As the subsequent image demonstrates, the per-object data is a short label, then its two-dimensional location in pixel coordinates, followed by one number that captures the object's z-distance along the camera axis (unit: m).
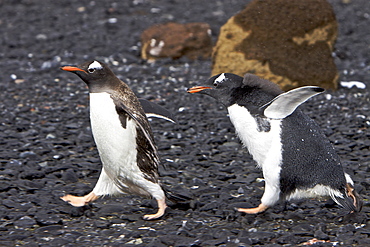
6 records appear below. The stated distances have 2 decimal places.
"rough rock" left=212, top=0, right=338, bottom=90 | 15.19
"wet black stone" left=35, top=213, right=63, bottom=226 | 8.46
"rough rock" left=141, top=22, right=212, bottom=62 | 18.67
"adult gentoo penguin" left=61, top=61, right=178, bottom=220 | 8.36
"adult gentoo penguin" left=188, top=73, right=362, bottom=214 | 8.47
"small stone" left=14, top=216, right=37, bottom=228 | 8.37
